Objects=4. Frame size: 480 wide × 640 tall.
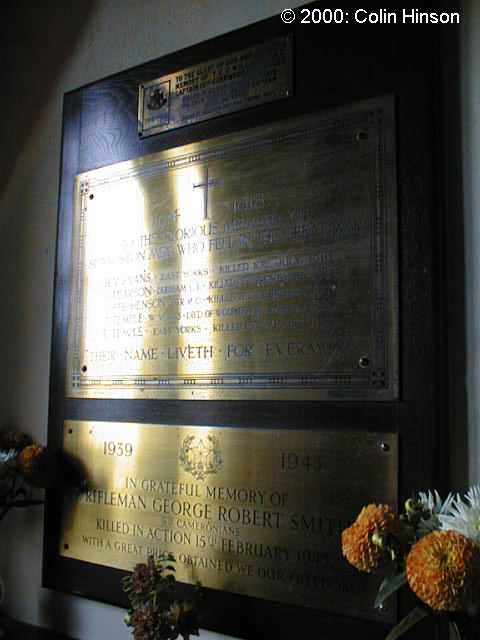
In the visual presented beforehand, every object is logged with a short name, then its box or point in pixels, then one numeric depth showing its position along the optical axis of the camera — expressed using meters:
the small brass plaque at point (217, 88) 1.57
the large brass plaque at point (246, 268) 1.39
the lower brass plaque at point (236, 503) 1.35
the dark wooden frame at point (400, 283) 1.29
